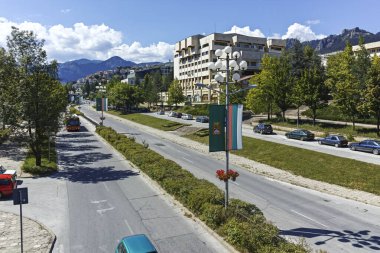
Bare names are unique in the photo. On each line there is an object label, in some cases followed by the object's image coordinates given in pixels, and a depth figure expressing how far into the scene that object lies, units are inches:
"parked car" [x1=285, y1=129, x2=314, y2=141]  1791.3
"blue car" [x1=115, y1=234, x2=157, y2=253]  480.4
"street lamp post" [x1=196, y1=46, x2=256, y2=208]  670.5
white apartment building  4291.3
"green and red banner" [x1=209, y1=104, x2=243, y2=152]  669.9
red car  901.8
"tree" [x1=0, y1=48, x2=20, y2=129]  1140.5
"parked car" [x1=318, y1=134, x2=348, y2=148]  1603.1
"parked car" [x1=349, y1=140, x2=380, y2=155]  1417.0
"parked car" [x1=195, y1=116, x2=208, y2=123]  2815.0
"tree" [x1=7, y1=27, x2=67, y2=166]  1159.0
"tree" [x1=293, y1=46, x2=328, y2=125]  2092.8
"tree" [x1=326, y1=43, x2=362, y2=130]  1854.1
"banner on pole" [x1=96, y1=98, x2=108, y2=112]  2465.2
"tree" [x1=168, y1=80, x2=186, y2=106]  4074.8
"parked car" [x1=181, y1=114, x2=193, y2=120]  3129.4
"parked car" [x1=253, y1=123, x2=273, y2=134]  2076.8
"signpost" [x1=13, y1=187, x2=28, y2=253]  549.3
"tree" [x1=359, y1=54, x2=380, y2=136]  1655.5
